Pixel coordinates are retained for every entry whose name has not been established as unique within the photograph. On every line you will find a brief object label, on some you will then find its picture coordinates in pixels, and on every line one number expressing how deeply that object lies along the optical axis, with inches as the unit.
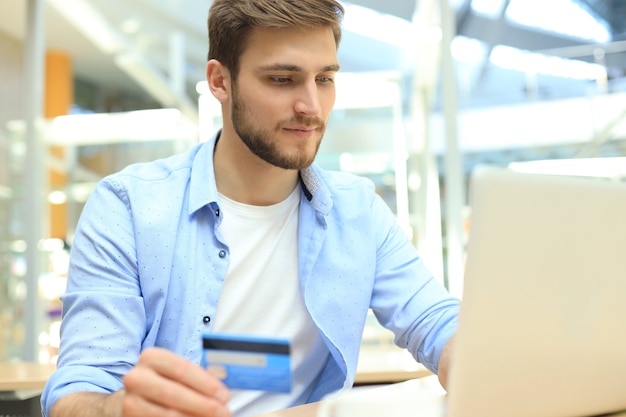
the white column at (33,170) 138.3
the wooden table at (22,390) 79.4
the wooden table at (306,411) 39.2
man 50.7
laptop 26.8
